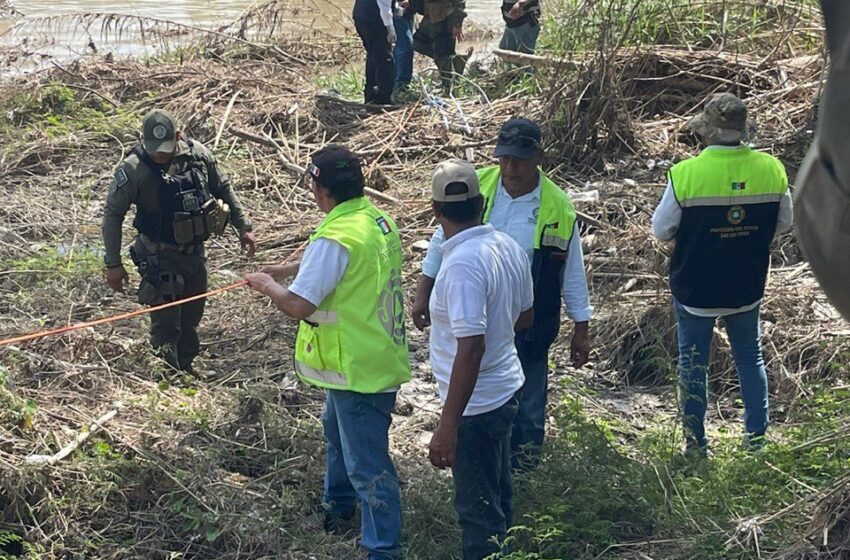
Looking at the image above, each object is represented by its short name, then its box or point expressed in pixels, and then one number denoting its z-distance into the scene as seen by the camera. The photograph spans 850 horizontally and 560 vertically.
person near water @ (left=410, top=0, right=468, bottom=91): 11.70
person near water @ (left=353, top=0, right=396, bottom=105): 11.10
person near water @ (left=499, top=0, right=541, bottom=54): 11.84
